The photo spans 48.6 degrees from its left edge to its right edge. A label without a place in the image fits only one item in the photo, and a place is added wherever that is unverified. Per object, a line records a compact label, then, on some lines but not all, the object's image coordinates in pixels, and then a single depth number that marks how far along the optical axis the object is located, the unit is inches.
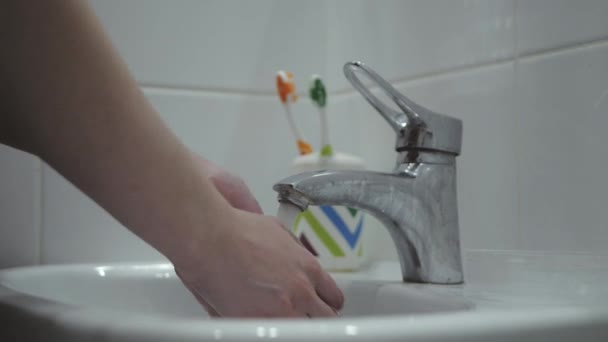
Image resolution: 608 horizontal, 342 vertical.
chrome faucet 20.5
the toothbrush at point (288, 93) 29.6
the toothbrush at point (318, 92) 28.3
